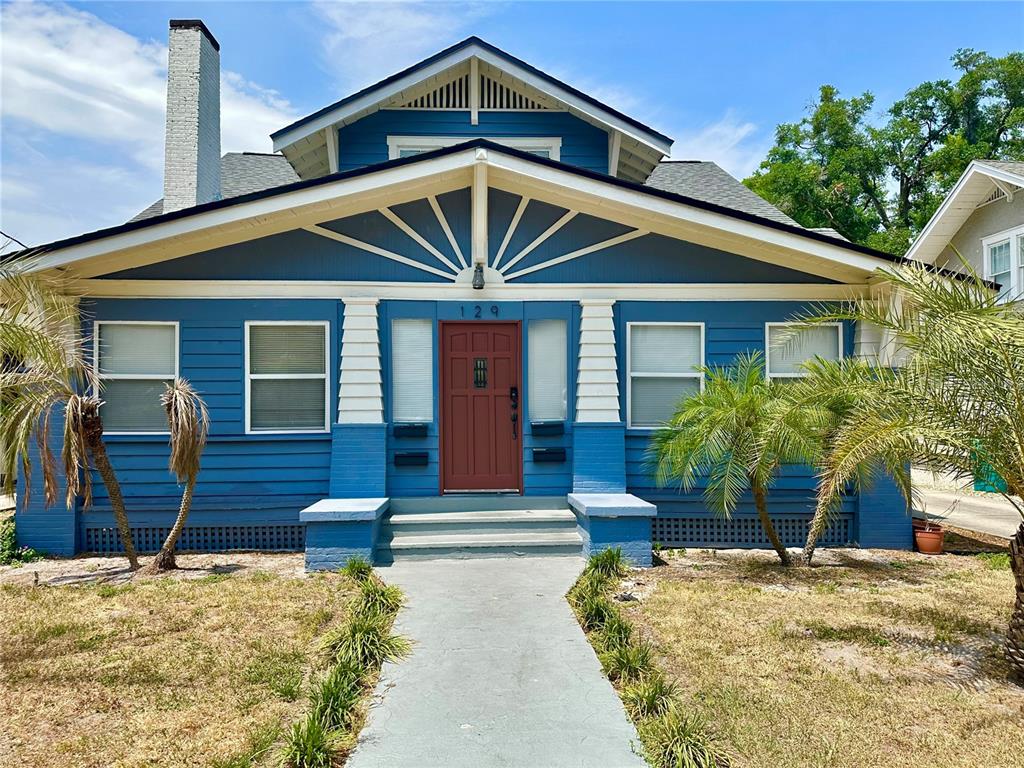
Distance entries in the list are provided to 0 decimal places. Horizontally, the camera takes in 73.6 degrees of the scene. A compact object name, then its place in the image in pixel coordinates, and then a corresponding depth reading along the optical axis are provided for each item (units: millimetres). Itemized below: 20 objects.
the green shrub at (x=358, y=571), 6652
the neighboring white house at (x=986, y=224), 15227
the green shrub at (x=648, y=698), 3846
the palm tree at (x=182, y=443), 6953
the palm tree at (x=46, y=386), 5371
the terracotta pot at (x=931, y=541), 8273
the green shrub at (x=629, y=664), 4340
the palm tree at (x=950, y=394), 4332
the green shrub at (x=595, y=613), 5337
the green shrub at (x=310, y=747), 3244
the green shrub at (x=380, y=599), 5586
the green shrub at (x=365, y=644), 4578
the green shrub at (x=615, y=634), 4824
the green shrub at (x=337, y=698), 3695
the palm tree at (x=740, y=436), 6734
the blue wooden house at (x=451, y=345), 7984
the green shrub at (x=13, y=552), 7770
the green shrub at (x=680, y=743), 3277
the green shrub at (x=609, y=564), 6828
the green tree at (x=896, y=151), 27281
